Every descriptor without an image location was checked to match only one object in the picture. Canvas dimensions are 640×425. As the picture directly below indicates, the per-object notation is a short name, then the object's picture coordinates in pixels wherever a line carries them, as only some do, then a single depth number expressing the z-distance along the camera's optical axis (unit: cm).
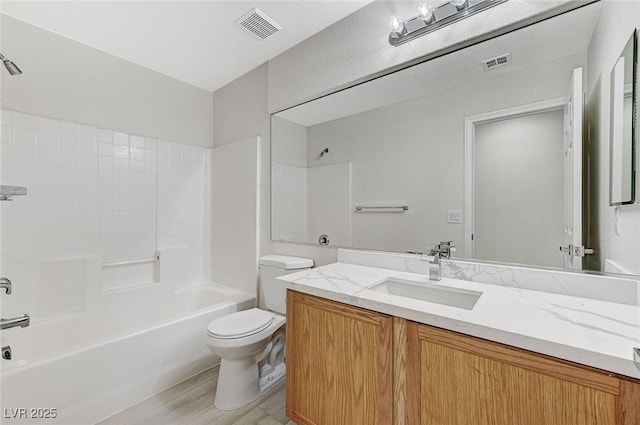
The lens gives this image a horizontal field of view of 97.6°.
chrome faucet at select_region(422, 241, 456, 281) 138
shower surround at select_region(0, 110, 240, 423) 160
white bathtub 142
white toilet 170
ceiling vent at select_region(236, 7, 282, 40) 183
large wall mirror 121
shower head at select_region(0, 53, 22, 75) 137
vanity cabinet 73
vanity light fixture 136
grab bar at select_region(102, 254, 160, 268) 228
